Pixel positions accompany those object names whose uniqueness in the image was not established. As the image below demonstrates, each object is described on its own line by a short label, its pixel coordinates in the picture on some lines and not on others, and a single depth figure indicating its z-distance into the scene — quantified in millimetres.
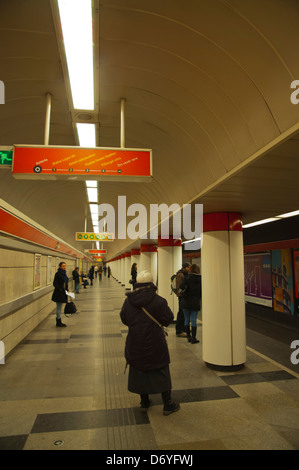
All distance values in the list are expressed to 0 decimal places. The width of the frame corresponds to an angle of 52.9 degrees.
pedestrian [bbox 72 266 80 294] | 16453
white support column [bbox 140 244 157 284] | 14445
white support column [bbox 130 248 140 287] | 18416
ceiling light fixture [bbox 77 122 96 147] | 5281
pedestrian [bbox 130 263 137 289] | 14357
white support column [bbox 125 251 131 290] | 21125
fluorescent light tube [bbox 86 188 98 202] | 10531
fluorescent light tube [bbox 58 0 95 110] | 2773
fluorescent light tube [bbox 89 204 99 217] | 13205
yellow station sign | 15120
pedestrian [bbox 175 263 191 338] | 7184
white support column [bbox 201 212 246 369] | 5316
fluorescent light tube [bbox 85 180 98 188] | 9452
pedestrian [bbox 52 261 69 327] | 8641
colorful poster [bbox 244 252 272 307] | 10086
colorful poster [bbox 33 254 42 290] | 8750
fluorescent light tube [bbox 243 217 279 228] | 9183
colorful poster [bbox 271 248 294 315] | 8955
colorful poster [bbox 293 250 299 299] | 8688
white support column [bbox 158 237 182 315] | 10008
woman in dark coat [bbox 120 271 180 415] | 3498
